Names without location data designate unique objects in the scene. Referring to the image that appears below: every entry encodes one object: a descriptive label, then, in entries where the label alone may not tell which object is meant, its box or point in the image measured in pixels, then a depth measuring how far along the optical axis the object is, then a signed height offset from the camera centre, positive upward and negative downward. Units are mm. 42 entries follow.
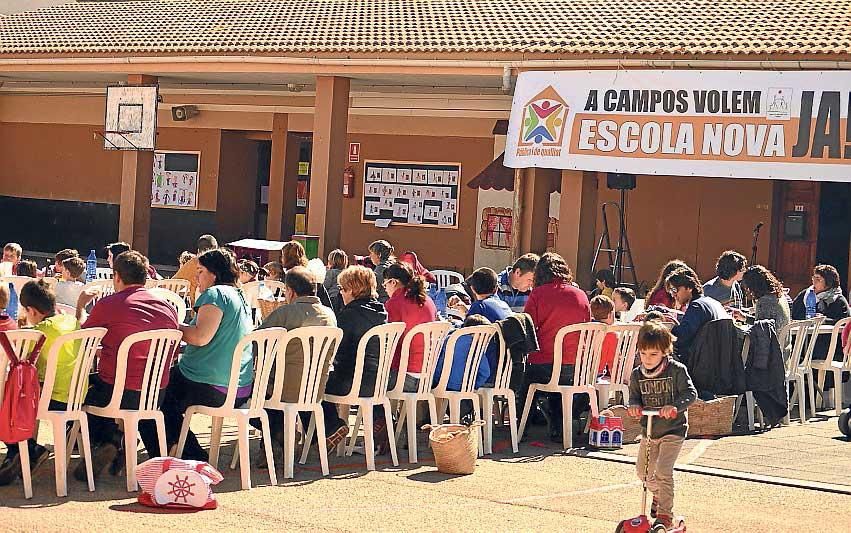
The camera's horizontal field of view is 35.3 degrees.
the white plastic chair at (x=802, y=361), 11219 -879
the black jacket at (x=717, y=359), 9992 -822
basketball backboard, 20375 +1460
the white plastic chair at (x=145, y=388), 7062 -942
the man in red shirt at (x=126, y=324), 7219 -604
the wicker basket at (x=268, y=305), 10092 -634
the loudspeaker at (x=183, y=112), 24562 +1907
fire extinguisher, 23688 +797
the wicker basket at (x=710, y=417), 9859 -1231
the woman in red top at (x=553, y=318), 9531 -552
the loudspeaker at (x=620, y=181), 19109 +910
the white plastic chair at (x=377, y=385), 8117 -967
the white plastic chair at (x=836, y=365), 11457 -917
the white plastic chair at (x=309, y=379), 7715 -908
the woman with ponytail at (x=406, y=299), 9008 -460
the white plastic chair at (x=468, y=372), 8750 -907
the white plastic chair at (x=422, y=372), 8500 -906
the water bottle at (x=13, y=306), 9562 -733
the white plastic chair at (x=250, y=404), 7344 -1034
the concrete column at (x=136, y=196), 20781 +261
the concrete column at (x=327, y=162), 18734 +888
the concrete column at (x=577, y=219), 17219 +293
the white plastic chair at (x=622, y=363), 9664 -865
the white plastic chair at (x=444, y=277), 16203 -539
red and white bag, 6633 -1340
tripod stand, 19828 -123
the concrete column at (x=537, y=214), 19578 +366
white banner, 15328 +1509
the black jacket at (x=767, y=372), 10391 -922
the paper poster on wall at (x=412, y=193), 22672 +655
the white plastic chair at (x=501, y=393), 9039 -1066
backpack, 6566 -959
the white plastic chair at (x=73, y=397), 6805 -981
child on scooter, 6406 -748
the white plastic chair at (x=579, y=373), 9305 -927
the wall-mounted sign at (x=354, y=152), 23656 +1322
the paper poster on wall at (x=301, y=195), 24516 +521
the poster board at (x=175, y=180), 25312 +684
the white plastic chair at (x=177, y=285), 11894 -623
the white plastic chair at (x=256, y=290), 11938 -622
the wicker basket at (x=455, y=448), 7959 -1277
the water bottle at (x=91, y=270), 13329 -606
